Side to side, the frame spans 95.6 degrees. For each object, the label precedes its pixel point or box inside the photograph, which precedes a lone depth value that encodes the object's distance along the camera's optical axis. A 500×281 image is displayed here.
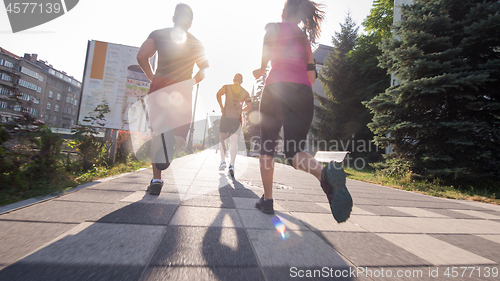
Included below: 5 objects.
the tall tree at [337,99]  17.91
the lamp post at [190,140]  26.29
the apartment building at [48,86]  48.54
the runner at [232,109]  4.95
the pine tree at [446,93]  6.11
